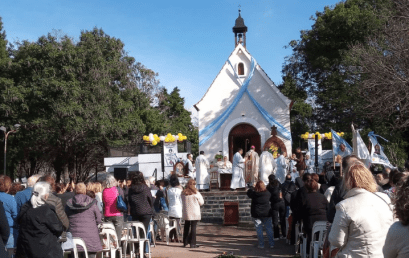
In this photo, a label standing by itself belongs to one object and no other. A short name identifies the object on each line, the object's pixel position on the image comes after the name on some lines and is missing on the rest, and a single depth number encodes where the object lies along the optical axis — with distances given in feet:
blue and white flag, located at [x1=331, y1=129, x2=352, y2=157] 58.95
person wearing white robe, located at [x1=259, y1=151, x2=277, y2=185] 66.64
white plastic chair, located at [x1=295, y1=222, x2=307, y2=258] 31.14
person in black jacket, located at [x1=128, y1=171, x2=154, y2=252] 34.83
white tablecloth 69.26
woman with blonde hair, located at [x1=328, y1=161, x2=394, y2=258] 14.12
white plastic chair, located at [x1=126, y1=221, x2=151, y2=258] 33.81
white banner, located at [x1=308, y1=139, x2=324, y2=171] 73.00
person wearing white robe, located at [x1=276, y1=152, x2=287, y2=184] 66.13
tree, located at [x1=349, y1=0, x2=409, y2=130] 70.79
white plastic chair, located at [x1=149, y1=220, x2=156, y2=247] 41.39
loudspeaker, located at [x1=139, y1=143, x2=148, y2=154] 101.28
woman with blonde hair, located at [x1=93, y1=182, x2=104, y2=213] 33.86
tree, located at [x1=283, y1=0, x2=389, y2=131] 96.30
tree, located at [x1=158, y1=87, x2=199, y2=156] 163.41
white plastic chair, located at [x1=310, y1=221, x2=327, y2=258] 27.78
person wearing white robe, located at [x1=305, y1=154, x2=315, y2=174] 68.54
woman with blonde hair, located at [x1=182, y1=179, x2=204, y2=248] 39.96
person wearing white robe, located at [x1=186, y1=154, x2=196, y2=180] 74.54
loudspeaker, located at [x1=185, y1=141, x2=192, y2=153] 101.24
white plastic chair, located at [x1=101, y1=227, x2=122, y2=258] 29.76
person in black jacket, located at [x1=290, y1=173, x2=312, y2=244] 30.78
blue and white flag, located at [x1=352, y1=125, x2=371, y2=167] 51.72
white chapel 87.66
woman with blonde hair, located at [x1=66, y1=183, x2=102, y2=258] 25.64
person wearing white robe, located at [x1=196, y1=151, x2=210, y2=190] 69.97
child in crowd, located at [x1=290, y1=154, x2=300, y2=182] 61.87
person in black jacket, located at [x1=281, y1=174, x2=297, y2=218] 44.04
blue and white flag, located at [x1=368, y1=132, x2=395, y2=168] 48.83
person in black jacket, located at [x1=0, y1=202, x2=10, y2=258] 17.72
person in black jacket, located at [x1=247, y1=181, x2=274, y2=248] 38.73
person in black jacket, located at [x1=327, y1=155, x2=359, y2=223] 19.26
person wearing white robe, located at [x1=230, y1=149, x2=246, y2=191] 66.18
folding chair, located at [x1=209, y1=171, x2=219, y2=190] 74.06
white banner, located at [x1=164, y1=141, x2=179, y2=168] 76.87
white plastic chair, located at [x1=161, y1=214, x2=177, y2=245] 44.60
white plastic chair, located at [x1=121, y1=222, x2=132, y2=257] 33.65
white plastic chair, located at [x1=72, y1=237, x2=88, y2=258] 25.16
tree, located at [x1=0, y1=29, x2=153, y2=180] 99.60
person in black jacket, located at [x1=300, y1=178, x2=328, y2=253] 30.12
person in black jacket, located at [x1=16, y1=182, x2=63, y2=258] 18.71
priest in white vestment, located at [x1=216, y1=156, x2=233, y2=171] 70.58
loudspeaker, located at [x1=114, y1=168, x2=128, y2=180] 71.14
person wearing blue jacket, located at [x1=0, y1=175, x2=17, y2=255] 23.93
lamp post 96.15
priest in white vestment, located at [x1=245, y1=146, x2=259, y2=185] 67.26
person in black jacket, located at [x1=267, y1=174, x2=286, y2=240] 41.40
